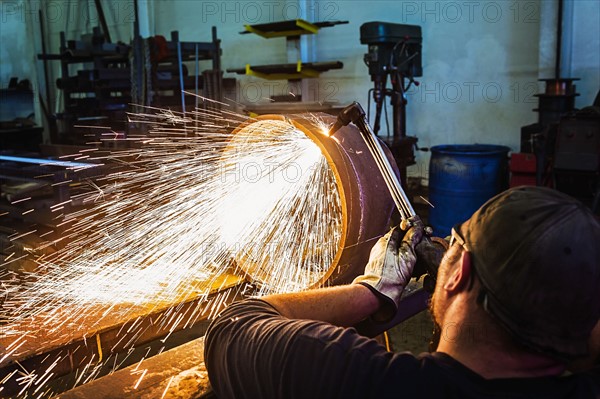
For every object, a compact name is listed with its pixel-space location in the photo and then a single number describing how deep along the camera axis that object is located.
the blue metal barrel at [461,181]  4.87
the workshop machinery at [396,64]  5.05
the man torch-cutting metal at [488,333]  1.10
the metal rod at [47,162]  4.08
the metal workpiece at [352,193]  1.88
